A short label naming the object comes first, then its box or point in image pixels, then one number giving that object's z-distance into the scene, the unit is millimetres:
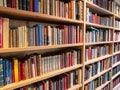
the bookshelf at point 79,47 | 1437
